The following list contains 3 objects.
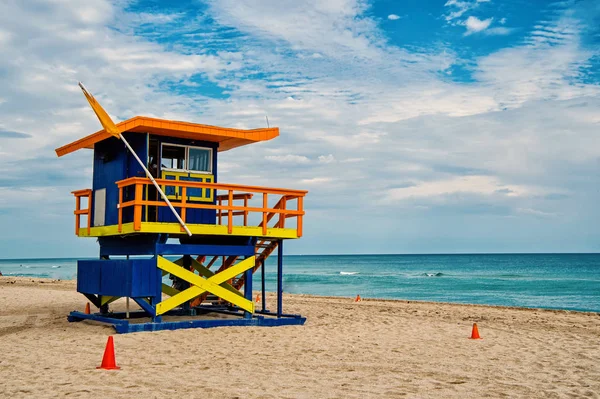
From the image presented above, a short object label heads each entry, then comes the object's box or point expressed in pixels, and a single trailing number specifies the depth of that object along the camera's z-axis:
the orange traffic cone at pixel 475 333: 14.13
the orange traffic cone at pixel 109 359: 9.74
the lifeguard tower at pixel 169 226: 13.77
